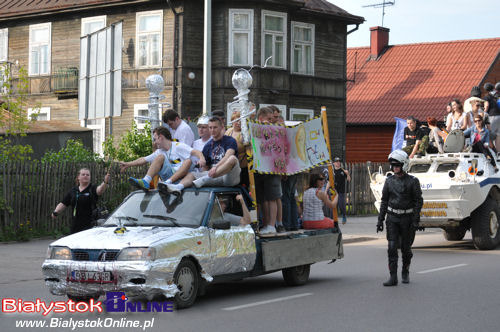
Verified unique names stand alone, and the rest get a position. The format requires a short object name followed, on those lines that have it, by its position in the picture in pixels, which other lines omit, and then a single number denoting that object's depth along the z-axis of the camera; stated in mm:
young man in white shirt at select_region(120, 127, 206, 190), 11554
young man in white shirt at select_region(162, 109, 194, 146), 12844
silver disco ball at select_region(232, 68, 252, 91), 14215
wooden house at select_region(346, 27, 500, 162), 47438
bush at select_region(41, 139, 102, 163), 21125
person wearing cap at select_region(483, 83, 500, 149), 19797
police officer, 12547
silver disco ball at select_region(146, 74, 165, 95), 17094
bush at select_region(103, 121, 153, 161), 26641
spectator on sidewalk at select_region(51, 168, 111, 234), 12312
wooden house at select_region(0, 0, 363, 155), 31984
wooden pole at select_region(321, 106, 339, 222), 13215
